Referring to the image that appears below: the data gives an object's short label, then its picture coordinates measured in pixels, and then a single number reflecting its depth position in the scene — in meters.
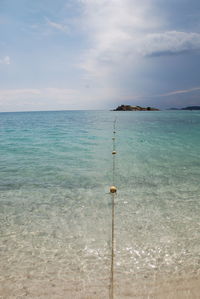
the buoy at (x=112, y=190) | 6.50
